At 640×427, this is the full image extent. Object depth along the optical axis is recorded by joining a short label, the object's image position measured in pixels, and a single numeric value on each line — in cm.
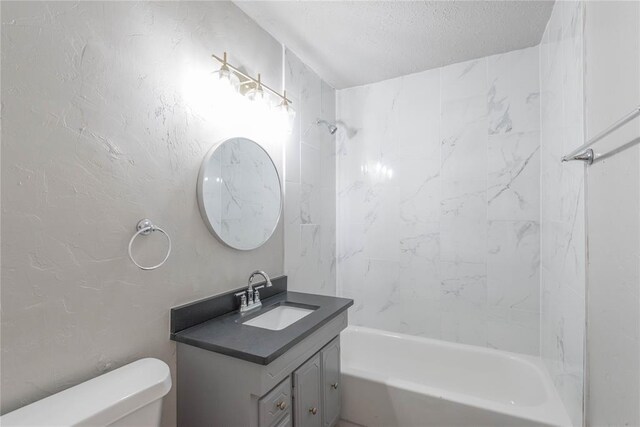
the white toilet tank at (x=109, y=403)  82
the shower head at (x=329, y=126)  247
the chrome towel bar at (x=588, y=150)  80
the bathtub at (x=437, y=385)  158
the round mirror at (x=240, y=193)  150
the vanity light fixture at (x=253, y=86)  149
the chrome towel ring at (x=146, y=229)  115
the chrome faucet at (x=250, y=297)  163
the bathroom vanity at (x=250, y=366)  116
